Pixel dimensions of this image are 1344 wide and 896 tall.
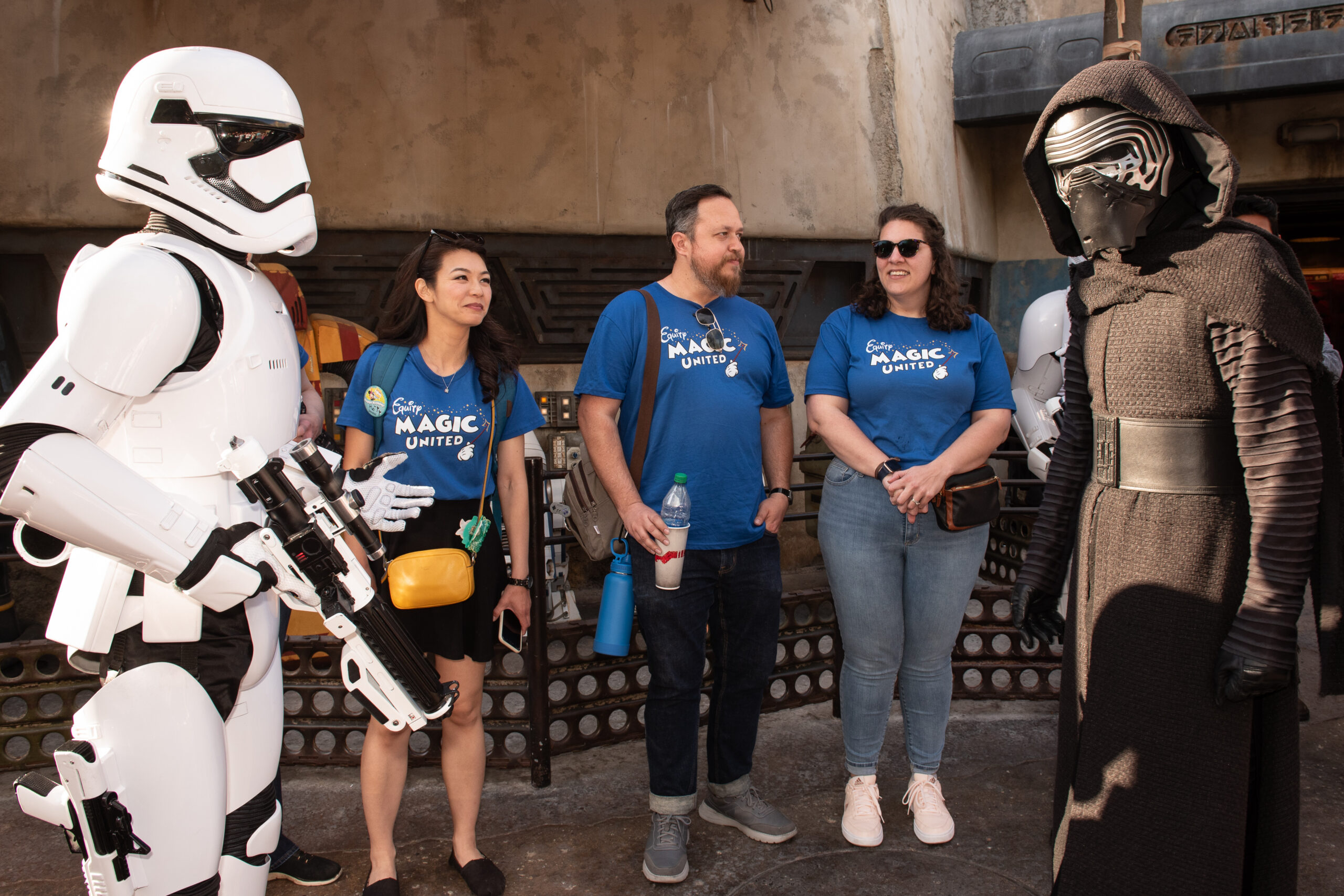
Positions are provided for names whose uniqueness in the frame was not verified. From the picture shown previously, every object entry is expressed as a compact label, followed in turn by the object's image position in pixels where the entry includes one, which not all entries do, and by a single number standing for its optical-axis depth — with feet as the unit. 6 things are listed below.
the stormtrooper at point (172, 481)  5.60
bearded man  8.84
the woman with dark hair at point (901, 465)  9.20
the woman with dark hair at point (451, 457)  8.29
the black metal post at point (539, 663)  10.98
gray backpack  8.86
